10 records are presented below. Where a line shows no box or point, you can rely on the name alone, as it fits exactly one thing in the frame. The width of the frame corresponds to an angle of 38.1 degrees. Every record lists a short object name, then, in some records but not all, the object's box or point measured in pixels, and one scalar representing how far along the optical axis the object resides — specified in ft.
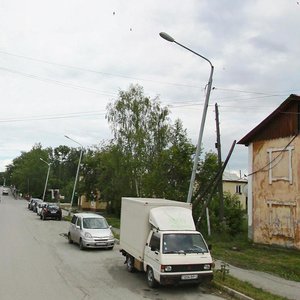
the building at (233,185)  211.88
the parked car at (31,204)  191.24
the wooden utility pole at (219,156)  72.69
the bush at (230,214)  85.20
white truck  36.63
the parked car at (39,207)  142.56
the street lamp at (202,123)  53.71
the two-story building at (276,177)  64.13
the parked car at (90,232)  62.85
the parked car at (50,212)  132.87
